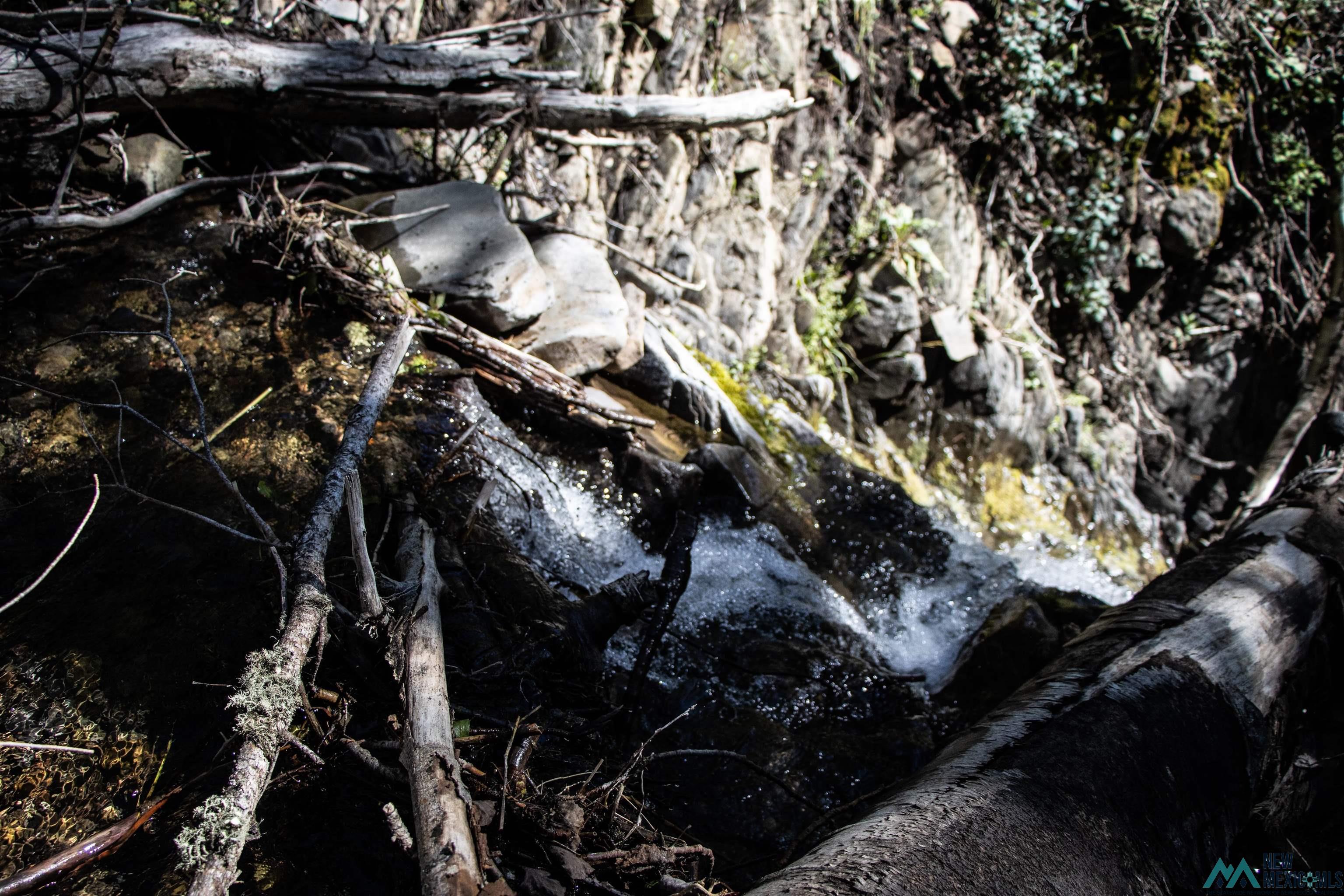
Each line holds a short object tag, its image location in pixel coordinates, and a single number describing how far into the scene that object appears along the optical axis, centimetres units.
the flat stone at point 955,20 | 682
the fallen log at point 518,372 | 331
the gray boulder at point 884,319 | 625
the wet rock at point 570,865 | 134
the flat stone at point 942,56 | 676
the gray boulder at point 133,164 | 338
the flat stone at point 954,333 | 643
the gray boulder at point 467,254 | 349
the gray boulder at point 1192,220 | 715
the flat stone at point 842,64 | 634
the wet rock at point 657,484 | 338
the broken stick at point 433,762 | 117
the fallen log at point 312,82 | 312
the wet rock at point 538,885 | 129
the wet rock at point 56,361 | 265
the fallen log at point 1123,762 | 133
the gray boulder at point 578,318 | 368
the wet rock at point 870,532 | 387
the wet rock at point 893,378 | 627
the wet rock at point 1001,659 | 288
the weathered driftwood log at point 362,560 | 168
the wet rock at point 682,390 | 408
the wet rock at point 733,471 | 365
